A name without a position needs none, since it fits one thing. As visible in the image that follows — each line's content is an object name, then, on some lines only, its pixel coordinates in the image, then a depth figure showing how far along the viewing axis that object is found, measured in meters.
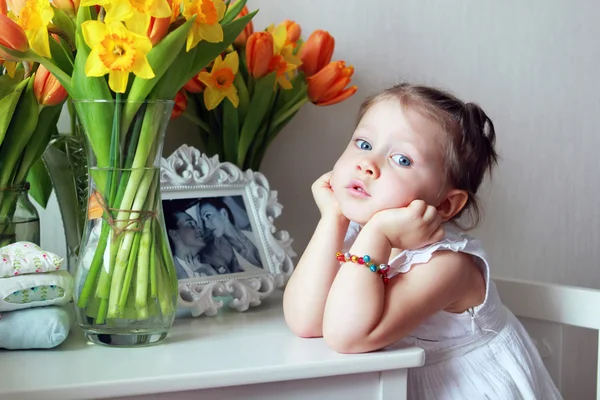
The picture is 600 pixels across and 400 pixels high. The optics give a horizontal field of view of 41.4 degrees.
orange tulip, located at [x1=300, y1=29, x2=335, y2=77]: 1.20
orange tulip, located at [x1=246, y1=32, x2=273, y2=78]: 1.10
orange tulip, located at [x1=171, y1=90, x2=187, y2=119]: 1.13
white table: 0.76
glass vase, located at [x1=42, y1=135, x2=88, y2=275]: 1.10
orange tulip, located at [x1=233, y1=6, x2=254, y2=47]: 1.16
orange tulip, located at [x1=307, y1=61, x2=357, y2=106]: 1.18
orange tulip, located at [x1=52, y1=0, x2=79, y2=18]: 0.92
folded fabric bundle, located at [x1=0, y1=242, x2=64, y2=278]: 0.88
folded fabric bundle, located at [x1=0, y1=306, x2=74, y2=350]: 0.85
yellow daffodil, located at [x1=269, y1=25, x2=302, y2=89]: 1.14
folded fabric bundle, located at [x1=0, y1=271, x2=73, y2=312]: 0.86
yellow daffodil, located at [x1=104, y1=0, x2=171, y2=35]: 0.80
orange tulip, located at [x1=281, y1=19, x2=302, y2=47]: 1.18
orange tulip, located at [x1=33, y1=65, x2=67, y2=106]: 0.97
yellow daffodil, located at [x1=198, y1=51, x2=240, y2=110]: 1.08
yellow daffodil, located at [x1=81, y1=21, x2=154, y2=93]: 0.80
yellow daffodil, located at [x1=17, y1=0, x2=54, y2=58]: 0.84
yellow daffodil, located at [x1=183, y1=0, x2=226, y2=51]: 0.87
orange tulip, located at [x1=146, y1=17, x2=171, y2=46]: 0.84
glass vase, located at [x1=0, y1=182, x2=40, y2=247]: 1.00
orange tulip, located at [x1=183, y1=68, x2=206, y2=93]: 1.12
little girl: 0.92
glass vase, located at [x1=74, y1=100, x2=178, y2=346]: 0.87
